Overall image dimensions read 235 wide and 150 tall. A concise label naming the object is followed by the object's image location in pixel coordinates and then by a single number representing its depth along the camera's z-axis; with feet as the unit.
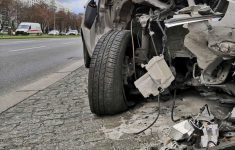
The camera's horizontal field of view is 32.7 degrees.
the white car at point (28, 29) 184.34
